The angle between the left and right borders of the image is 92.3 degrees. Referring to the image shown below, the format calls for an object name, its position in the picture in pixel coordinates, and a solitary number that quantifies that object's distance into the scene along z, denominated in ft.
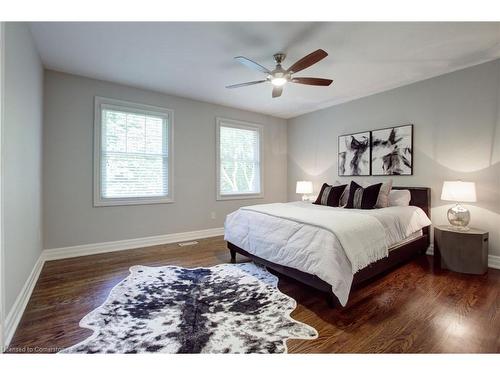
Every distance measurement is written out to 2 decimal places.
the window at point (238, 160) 16.14
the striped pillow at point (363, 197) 11.04
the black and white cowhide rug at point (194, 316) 5.15
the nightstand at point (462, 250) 8.95
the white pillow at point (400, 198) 11.42
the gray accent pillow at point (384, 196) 11.23
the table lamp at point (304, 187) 16.15
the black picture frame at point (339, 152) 13.75
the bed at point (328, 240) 6.61
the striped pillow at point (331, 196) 12.53
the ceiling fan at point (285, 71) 7.79
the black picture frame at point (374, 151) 12.90
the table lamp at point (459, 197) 9.26
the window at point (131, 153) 12.02
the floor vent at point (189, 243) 13.41
